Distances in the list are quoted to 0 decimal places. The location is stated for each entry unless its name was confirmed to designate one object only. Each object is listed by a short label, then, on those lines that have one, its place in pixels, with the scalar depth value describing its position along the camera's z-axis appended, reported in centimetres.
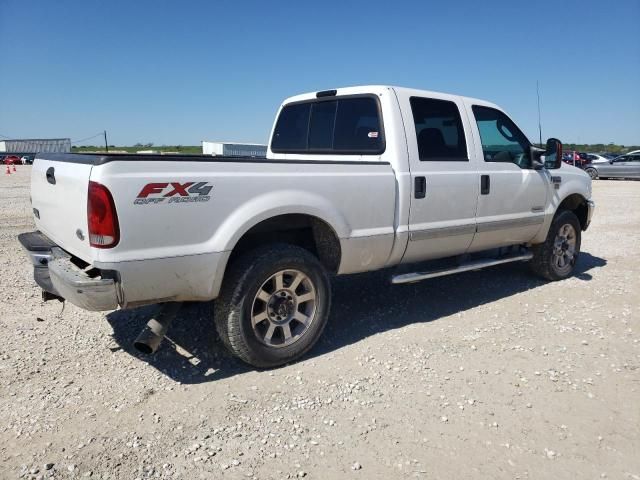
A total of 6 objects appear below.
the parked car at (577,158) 2500
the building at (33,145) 6481
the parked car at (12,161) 4662
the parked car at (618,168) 2297
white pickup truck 286
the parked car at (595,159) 2419
